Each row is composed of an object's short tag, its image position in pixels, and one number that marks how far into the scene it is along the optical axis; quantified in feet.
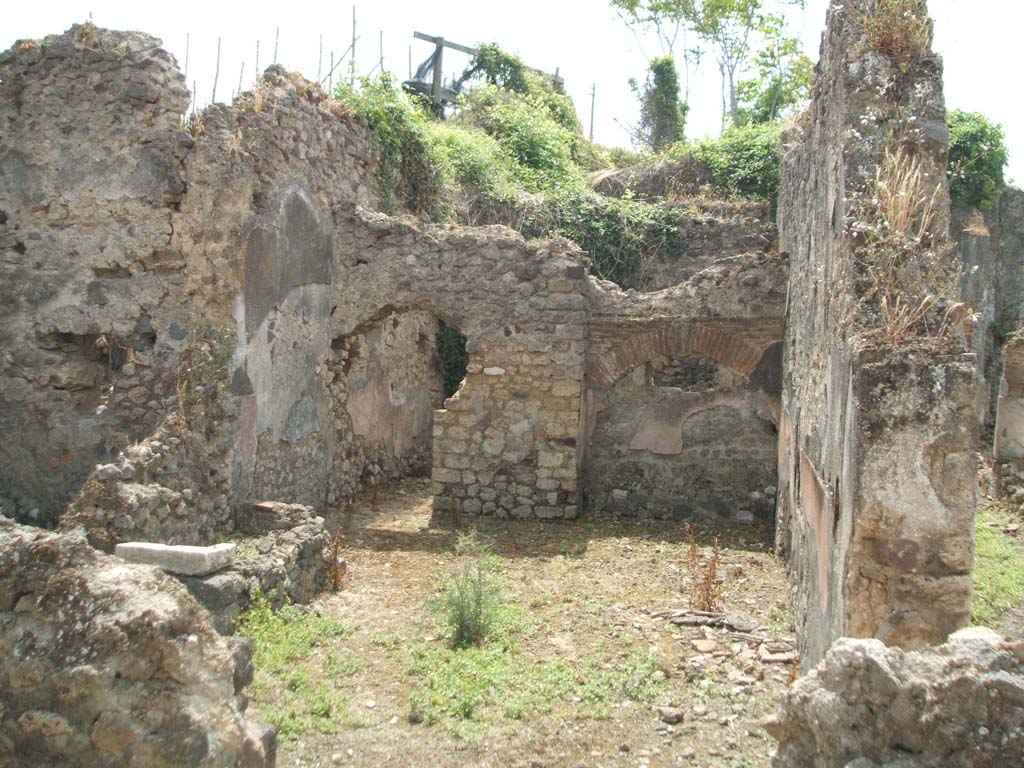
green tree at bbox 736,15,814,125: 75.41
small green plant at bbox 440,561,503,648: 18.17
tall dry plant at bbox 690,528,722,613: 20.57
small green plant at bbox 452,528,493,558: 21.46
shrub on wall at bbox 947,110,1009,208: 49.78
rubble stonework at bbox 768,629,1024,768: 7.77
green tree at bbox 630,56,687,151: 76.95
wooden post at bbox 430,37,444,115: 76.02
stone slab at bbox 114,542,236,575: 16.80
